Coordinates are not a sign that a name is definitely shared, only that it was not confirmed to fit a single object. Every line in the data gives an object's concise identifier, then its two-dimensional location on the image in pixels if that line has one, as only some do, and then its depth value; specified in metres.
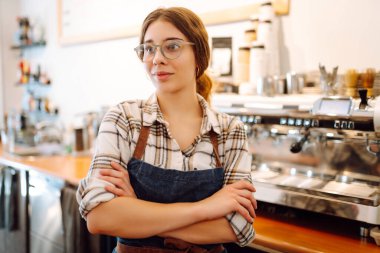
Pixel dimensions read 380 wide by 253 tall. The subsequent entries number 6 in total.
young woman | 1.02
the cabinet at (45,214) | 2.26
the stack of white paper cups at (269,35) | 1.83
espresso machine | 1.30
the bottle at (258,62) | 1.80
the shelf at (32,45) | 3.69
